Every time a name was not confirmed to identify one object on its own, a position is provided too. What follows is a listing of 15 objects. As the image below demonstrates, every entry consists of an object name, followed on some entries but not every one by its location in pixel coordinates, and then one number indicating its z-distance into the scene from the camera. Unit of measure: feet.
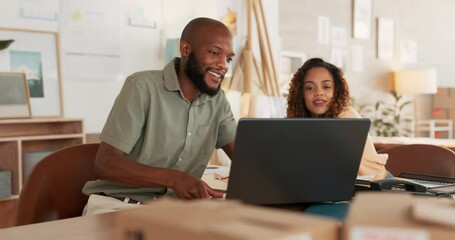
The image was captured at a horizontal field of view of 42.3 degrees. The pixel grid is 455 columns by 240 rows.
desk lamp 24.59
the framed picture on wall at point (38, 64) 13.12
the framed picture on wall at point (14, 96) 12.80
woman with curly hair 8.29
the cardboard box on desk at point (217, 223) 1.80
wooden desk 3.92
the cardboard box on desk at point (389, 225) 1.89
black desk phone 5.34
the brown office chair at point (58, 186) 5.87
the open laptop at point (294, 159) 4.09
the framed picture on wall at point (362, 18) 24.26
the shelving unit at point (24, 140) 12.62
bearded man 6.10
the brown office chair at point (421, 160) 7.72
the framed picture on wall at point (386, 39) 25.90
